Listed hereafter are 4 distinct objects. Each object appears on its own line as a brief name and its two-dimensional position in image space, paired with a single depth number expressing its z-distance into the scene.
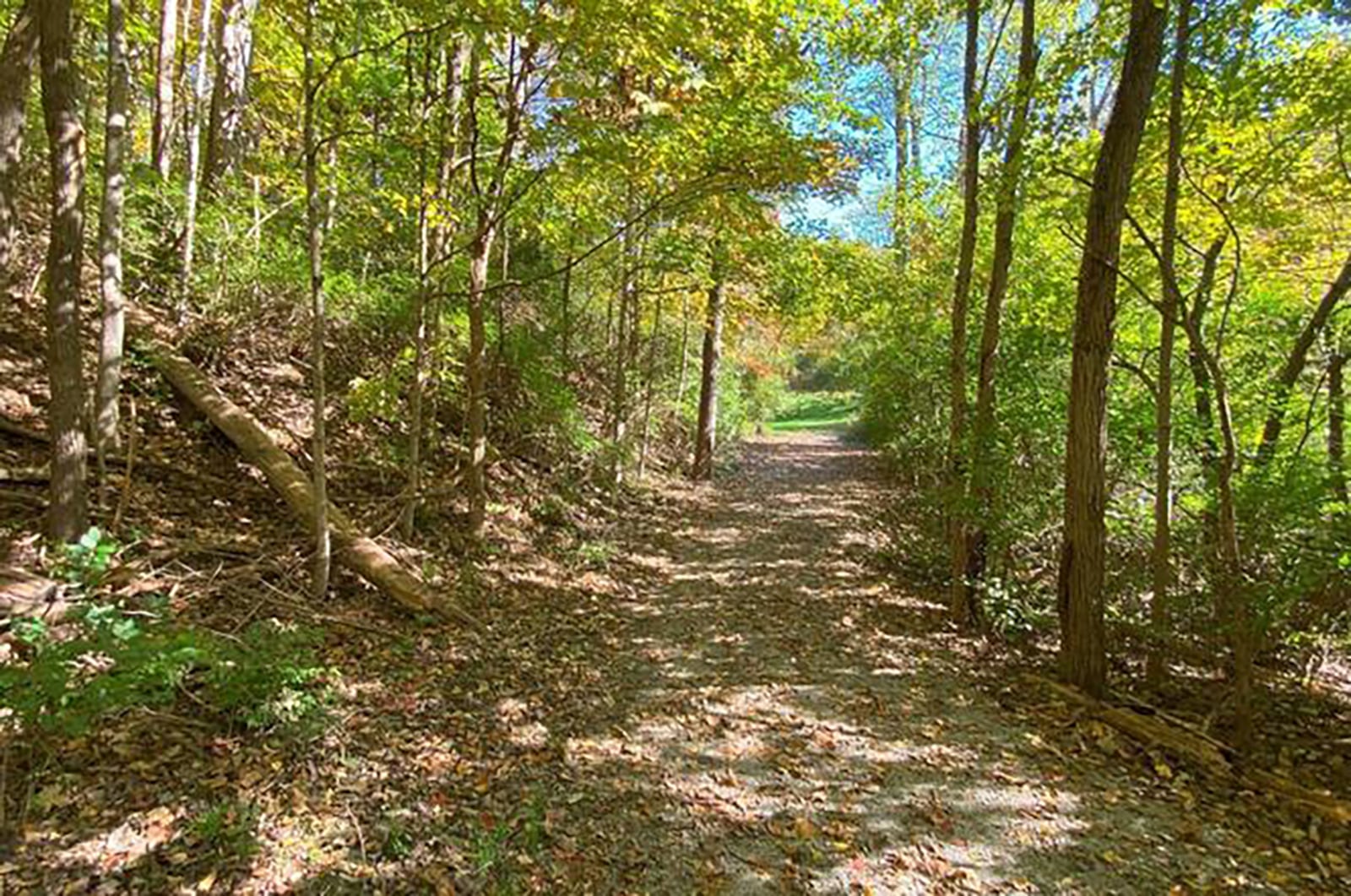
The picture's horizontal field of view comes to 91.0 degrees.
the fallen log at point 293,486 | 5.02
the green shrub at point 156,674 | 2.44
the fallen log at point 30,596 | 3.29
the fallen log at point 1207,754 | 3.62
